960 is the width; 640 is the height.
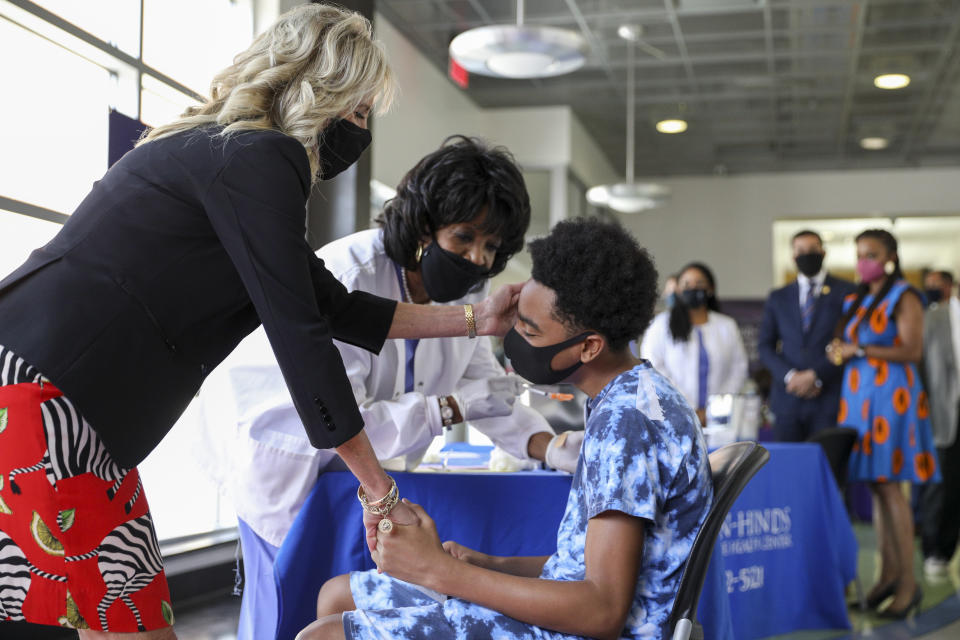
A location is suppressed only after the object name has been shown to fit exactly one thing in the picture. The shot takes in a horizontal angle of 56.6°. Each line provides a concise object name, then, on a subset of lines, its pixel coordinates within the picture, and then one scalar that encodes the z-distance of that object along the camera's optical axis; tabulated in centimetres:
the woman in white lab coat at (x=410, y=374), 182
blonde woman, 116
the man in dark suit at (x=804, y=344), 436
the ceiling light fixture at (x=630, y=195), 797
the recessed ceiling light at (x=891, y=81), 826
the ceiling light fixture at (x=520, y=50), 471
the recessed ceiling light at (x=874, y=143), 1052
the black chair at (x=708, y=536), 122
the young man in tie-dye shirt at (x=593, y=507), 120
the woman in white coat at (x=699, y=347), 505
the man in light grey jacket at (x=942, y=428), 481
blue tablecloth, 182
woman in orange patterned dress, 388
